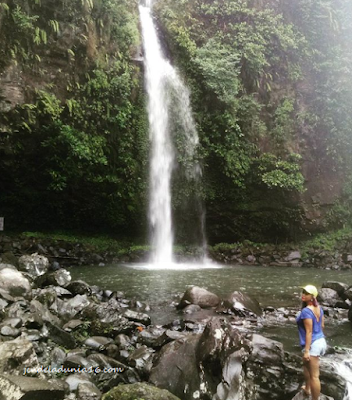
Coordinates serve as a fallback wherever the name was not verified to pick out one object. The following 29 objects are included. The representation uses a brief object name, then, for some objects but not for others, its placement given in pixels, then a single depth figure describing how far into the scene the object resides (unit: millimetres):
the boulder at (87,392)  3741
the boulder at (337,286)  8805
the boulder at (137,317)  6551
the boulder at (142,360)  4594
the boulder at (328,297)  8367
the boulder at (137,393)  3578
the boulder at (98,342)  5207
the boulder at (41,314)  5380
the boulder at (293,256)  16438
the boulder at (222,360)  4160
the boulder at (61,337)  5133
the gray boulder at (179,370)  4164
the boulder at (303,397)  4055
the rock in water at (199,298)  7793
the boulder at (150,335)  5527
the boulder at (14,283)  6749
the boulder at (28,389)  3246
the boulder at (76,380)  3965
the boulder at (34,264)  9633
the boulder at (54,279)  8266
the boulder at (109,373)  4203
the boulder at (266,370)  4286
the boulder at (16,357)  3830
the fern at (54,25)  12086
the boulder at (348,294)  8399
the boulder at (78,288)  8009
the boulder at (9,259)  9831
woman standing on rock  4164
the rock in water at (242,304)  7266
